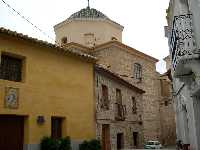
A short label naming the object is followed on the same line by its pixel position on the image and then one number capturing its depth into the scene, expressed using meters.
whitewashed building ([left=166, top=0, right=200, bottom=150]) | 8.66
